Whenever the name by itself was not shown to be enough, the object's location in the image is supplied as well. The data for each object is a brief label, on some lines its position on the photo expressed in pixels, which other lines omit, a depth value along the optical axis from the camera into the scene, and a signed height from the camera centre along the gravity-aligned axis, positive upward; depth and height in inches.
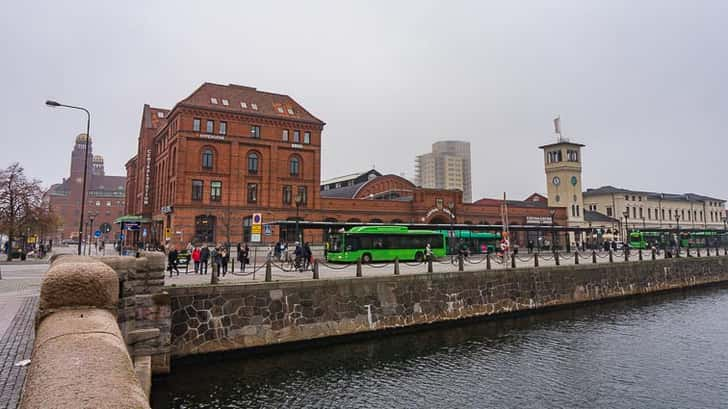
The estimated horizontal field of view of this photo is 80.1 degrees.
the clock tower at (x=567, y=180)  2896.2 +411.5
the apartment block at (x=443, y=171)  7746.1 +1246.1
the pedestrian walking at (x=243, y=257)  861.8 -32.7
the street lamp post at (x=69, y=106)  840.3 +268.8
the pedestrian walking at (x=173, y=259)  767.1 -32.4
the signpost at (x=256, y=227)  767.7 +24.8
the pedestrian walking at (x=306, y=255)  924.6 -30.7
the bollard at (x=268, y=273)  605.8 -45.0
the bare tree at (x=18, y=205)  1457.9 +125.5
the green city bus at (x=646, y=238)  2233.0 +12.7
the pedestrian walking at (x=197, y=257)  853.8 -32.5
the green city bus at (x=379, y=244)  1198.3 -9.2
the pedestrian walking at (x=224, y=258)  802.2 -32.7
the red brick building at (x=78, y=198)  4847.4 +488.3
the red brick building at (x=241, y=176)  1857.8 +299.3
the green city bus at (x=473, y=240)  1676.9 +2.5
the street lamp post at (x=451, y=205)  2279.3 +187.2
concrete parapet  80.8 -25.6
